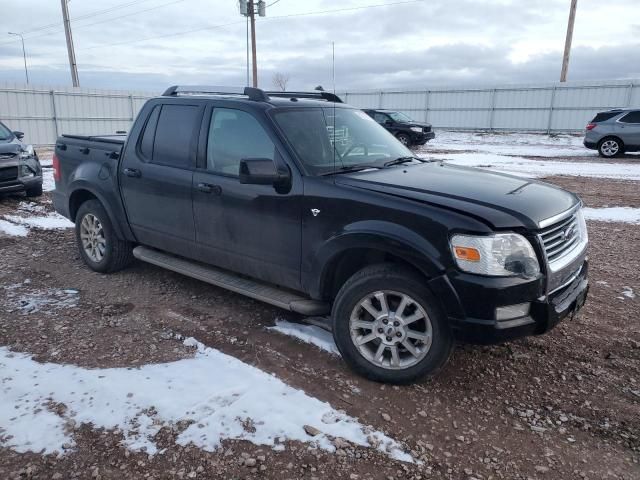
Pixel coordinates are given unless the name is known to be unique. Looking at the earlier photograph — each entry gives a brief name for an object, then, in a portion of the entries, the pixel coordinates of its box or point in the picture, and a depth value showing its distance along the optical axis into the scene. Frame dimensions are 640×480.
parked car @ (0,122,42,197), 9.16
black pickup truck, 3.04
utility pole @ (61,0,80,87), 27.58
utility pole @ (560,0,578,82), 25.97
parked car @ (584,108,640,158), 16.97
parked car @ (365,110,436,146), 21.02
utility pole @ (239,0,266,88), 29.25
